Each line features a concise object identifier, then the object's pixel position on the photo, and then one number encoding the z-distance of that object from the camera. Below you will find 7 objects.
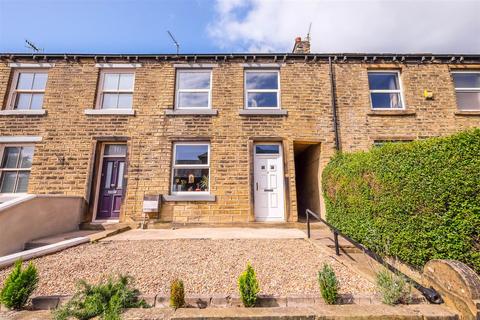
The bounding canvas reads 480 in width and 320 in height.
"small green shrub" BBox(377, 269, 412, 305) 2.93
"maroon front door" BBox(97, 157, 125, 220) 7.99
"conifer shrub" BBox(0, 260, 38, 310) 2.98
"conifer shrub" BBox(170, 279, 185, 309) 2.87
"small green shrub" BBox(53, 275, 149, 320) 2.68
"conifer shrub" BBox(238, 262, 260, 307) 2.90
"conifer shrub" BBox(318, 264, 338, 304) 3.00
